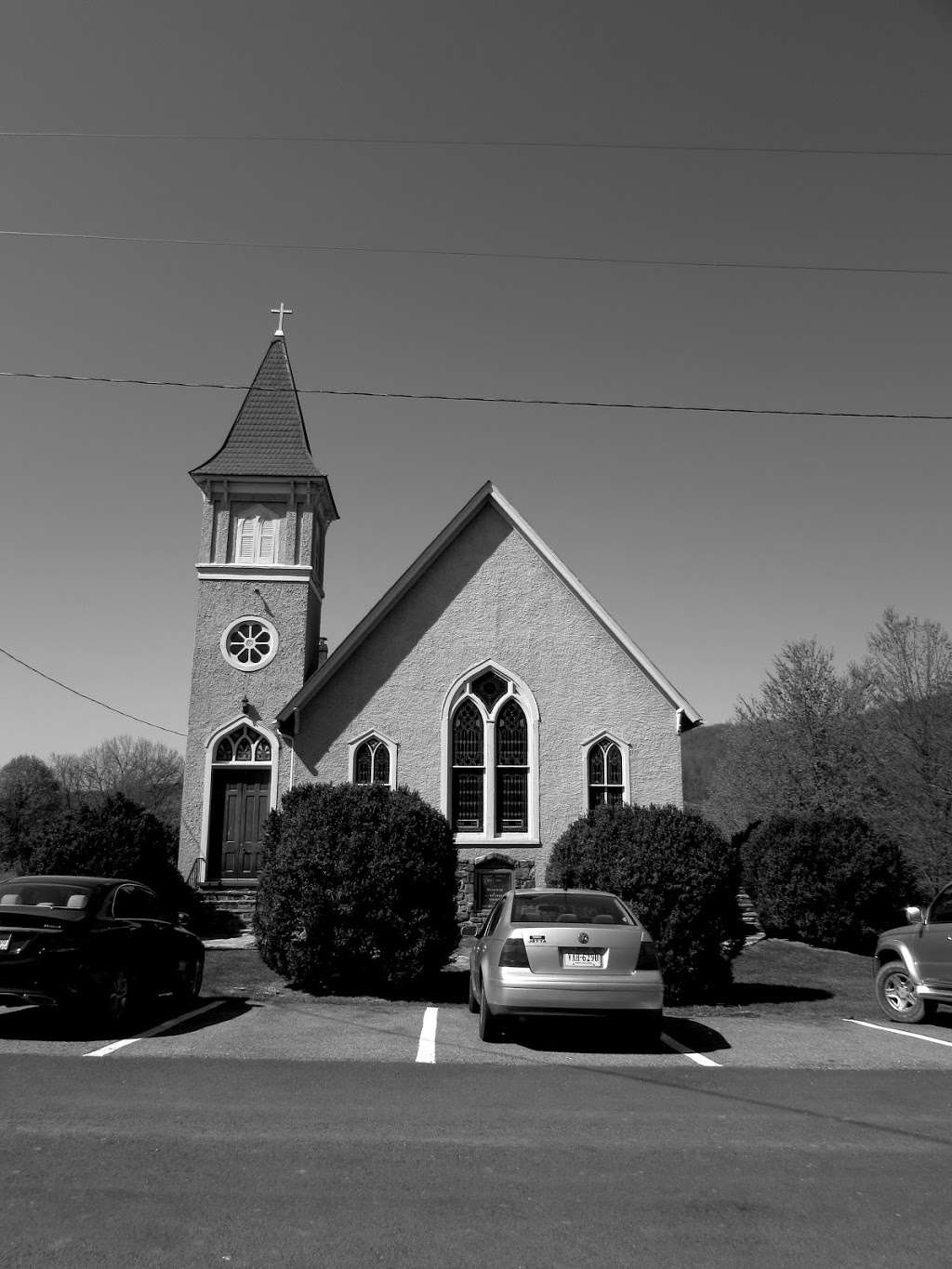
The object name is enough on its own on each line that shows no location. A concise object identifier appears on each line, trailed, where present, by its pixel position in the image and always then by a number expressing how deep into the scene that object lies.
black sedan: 8.63
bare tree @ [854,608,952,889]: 33.09
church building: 19.75
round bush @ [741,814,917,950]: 18.97
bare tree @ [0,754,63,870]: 49.50
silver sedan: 8.55
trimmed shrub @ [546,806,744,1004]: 12.38
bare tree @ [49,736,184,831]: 83.88
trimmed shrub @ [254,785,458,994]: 12.20
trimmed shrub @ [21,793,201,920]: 15.59
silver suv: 11.02
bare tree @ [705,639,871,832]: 41.09
